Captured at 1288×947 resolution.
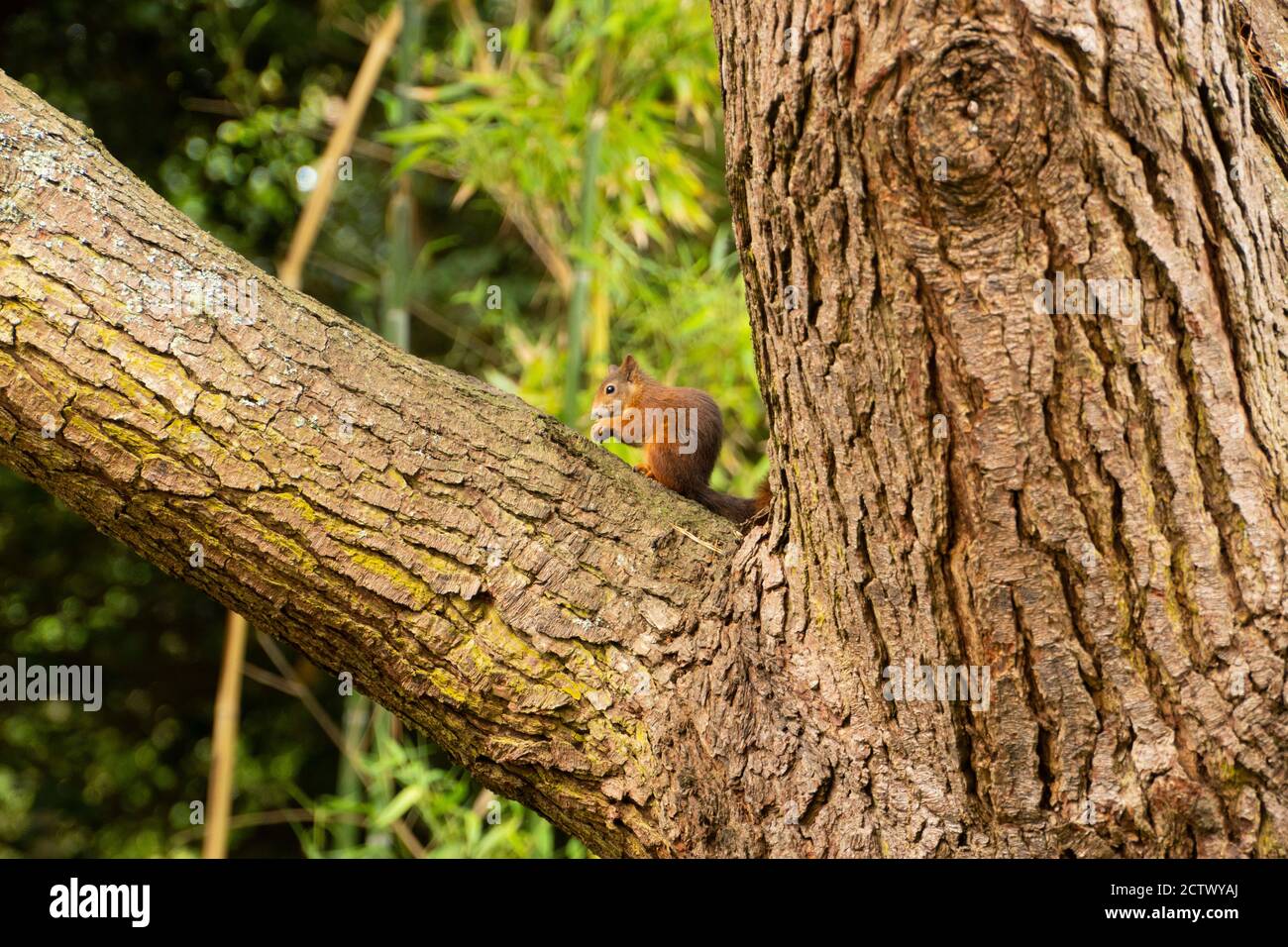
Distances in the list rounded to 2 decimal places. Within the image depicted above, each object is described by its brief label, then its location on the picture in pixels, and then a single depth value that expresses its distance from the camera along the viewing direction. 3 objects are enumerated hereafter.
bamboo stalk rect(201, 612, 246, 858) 3.92
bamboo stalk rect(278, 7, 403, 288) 4.05
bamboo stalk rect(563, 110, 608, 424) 3.22
